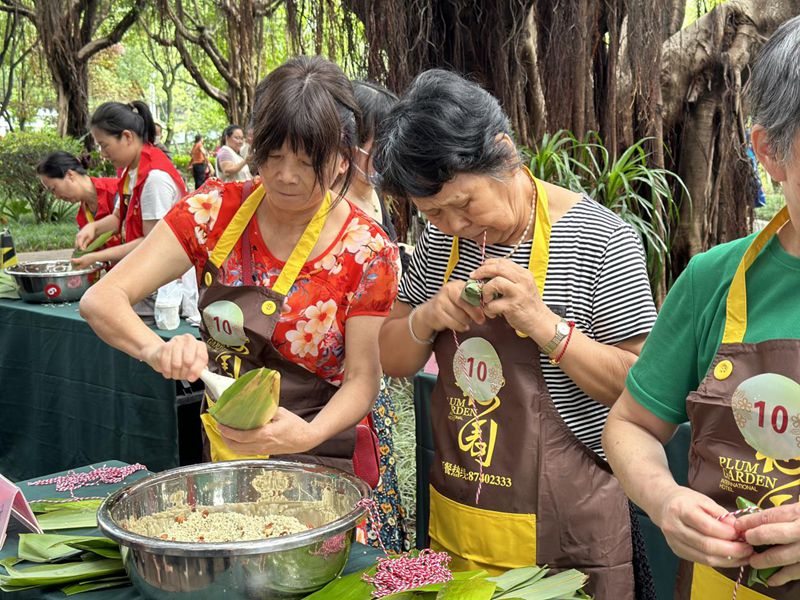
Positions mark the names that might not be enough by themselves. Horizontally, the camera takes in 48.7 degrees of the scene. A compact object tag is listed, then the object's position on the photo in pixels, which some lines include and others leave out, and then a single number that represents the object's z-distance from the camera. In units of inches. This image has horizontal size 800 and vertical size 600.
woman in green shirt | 43.4
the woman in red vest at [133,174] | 164.4
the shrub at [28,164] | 563.8
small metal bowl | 174.6
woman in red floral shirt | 73.5
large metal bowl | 52.6
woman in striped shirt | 62.6
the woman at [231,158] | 369.0
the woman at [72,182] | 213.0
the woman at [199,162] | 544.7
